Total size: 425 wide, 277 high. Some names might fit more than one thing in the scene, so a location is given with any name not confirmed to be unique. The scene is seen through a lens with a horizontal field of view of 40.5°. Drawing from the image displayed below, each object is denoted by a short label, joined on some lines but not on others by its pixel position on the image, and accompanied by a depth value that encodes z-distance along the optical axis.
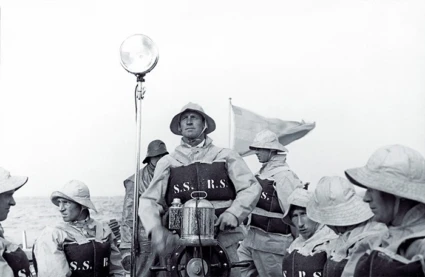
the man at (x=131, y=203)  5.67
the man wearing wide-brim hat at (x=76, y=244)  4.04
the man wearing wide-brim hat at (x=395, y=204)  2.25
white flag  9.01
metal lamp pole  4.54
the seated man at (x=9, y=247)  3.41
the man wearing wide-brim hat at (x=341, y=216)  3.30
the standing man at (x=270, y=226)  5.69
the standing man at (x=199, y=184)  4.20
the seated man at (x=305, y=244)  3.63
